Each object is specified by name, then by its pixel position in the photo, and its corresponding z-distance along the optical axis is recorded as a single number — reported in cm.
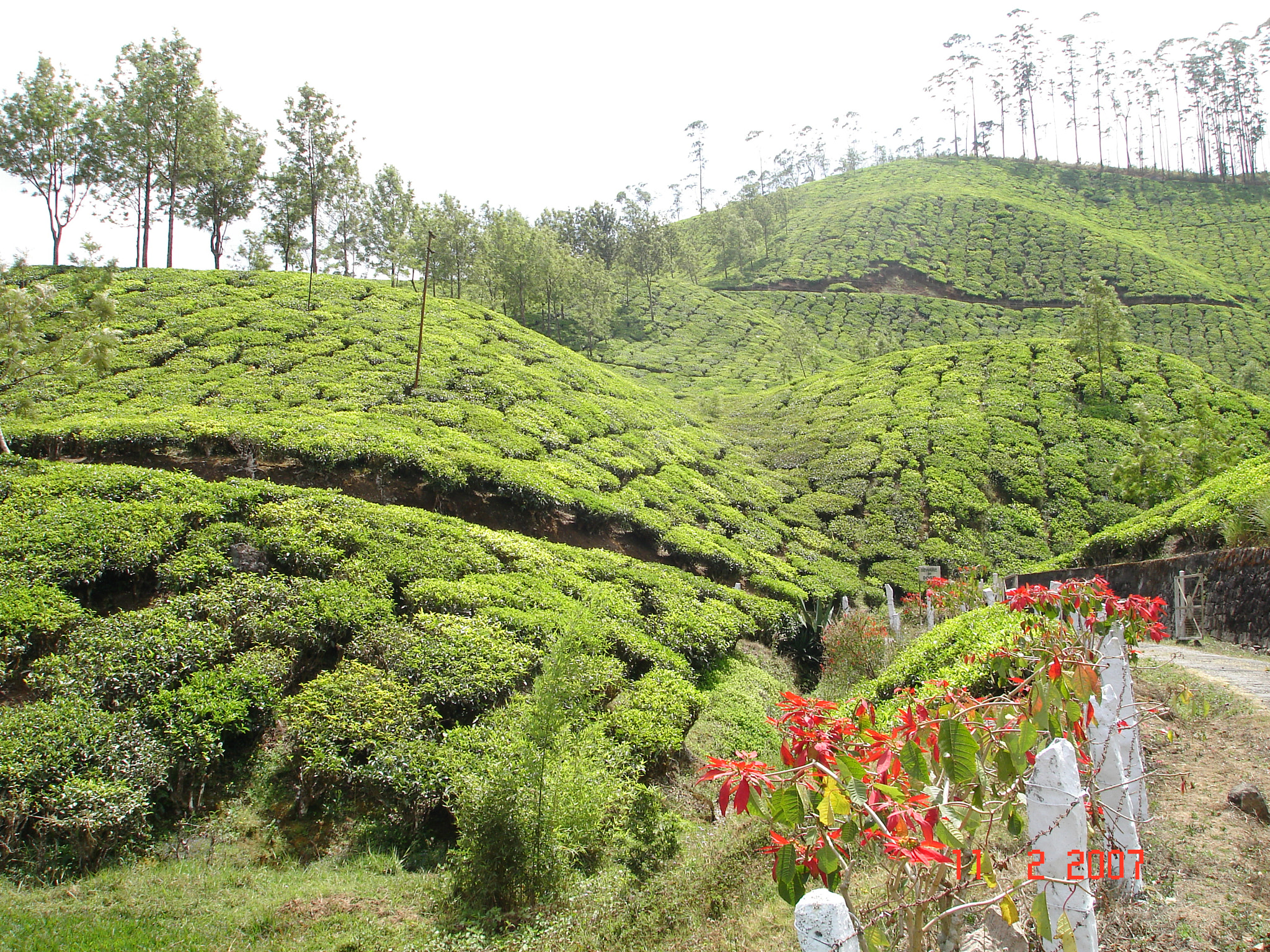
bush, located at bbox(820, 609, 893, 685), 1221
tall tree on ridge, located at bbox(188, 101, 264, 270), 3042
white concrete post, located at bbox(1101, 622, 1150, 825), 423
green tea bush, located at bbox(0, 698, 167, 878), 562
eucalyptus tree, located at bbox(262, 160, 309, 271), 2416
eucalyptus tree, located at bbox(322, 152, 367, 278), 3647
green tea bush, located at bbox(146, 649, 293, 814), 666
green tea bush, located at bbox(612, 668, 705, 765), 851
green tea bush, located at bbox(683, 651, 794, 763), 955
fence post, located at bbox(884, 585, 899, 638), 1374
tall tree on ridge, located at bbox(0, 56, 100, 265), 2650
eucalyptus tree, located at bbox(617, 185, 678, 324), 5603
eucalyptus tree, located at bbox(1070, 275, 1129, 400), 2595
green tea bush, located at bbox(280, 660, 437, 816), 695
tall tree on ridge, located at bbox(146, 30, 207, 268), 2728
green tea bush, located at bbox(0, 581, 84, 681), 733
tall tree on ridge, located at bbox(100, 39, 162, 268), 2733
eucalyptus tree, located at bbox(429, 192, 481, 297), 3506
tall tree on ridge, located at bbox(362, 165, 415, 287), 3791
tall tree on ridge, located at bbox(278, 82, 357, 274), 2198
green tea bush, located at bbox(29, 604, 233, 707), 681
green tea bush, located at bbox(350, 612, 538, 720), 809
